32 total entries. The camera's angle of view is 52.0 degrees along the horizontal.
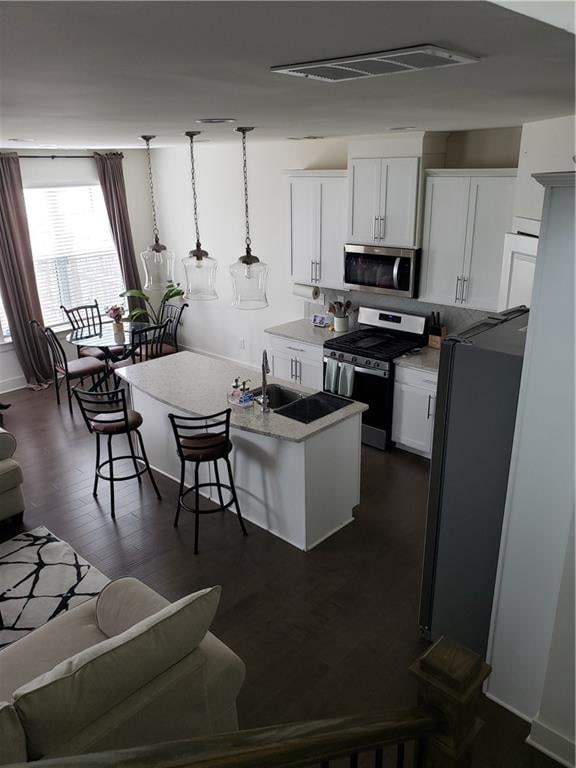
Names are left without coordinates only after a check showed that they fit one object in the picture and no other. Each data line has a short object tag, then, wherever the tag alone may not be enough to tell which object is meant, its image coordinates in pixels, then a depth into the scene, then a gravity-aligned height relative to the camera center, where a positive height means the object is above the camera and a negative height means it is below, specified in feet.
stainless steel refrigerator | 9.44 -4.69
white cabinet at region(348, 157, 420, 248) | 17.37 -0.47
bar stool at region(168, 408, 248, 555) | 13.62 -5.87
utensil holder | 20.76 -4.66
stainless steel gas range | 18.24 -5.32
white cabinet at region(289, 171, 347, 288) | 19.51 -1.35
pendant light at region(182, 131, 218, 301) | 15.16 -2.18
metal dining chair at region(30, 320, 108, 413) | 22.27 -6.48
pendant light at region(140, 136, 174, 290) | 15.65 -1.96
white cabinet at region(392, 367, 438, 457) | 17.34 -6.46
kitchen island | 13.58 -6.23
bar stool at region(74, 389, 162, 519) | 15.30 -5.96
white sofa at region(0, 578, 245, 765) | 6.73 -6.09
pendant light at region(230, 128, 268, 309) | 14.14 -2.25
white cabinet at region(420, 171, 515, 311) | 16.01 -1.42
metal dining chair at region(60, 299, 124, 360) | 23.86 -5.47
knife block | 18.76 -4.64
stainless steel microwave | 17.97 -2.56
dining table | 22.49 -5.50
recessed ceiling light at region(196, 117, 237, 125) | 9.37 +1.04
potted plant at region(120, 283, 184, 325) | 25.88 -5.12
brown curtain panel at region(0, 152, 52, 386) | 22.91 -3.28
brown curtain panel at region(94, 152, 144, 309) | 25.58 -0.90
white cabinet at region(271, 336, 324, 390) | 20.25 -5.91
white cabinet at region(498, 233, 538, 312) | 12.93 -1.94
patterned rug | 12.12 -8.27
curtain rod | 23.47 +1.28
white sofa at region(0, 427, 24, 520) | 14.71 -6.90
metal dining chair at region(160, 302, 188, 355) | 25.22 -6.03
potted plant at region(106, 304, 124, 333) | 22.85 -4.78
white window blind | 24.62 -2.44
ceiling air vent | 4.34 +0.91
